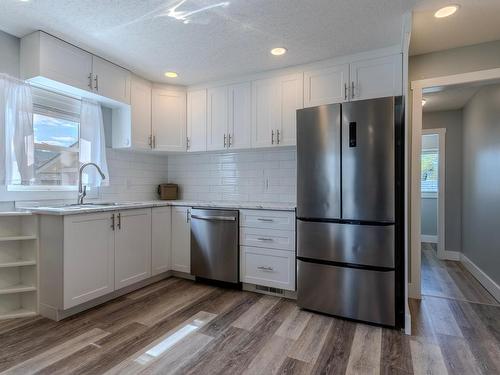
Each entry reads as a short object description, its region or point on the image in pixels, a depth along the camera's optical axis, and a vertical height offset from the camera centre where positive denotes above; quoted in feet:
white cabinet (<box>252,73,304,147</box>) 9.89 +2.73
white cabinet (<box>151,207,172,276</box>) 10.31 -2.07
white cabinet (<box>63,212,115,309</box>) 7.49 -2.08
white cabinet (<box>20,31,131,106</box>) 7.80 +3.45
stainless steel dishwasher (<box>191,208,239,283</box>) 9.78 -2.13
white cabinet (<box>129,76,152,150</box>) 10.64 +2.75
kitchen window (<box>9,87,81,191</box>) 8.82 +1.42
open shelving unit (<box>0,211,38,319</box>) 7.64 -2.22
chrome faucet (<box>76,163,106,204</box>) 9.40 -0.17
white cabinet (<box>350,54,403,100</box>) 8.50 +3.31
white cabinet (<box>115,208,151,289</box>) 8.96 -2.09
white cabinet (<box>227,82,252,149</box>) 10.71 +2.63
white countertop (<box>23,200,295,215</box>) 7.51 -0.72
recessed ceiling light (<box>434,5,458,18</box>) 6.76 +4.25
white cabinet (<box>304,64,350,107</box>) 9.12 +3.29
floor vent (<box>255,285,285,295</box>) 9.35 -3.51
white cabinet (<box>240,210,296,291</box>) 8.98 -2.09
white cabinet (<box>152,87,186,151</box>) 11.52 +2.68
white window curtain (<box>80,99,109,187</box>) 9.75 +1.50
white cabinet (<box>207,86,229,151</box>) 11.16 +2.63
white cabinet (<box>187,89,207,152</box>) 11.62 +2.65
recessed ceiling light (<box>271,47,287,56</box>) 8.68 +4.18
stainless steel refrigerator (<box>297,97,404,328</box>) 7.11 -0.65
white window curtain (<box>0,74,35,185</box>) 7.63 +1.41
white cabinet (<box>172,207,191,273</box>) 10.67 -2.11
